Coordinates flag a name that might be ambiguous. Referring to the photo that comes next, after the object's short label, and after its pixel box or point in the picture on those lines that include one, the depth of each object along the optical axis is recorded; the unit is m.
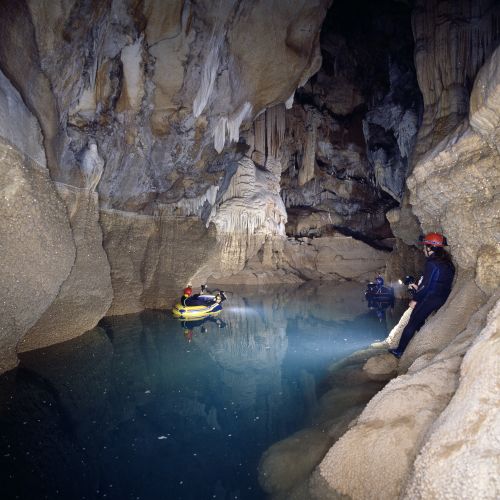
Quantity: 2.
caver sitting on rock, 4.61
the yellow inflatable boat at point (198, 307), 9.38
